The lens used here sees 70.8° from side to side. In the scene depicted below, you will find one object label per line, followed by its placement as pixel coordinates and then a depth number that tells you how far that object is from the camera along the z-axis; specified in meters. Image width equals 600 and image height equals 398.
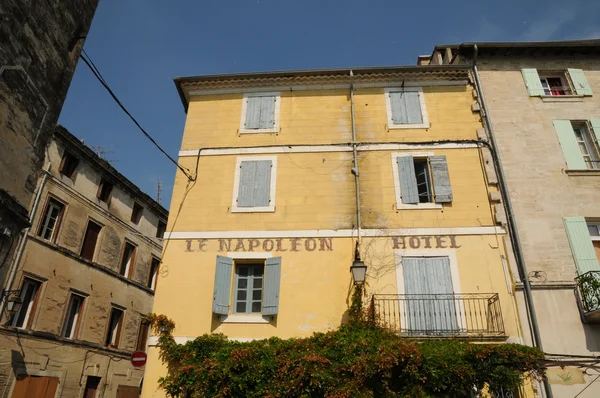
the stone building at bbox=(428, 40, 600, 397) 9.91
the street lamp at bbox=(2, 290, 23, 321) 13.99
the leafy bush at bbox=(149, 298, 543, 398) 8.59
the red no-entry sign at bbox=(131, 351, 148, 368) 11.48
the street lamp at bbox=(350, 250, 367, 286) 9.95
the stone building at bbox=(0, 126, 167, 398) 14.95
